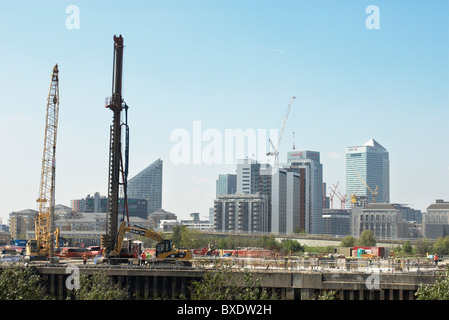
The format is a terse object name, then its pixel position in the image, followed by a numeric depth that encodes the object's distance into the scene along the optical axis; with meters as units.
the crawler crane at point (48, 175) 102.62
